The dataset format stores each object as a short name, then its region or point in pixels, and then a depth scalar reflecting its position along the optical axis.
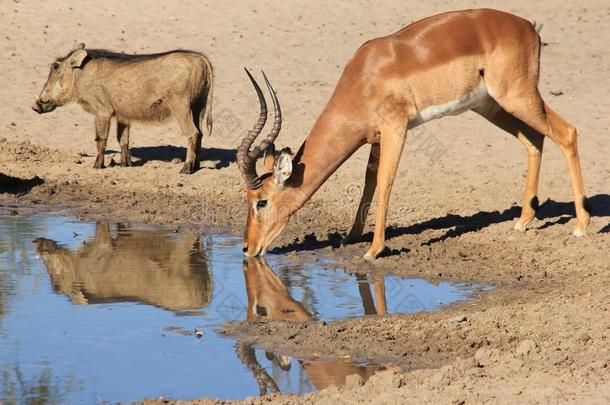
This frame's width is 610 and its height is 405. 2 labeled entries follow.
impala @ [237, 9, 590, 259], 19.64
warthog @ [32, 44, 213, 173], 27.37
